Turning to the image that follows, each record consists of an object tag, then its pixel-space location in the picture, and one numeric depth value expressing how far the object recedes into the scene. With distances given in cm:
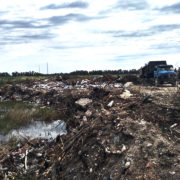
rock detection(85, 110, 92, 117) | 741
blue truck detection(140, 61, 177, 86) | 1365
